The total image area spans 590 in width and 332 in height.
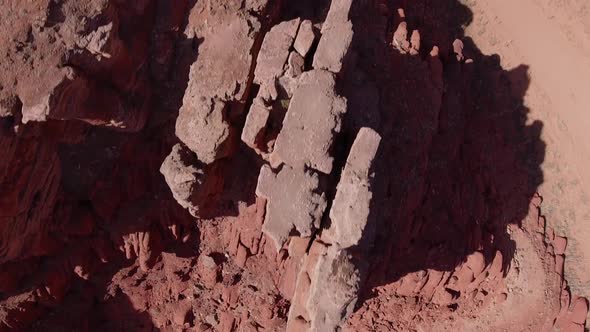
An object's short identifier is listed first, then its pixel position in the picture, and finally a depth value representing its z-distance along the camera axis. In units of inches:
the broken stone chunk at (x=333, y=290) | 222.1
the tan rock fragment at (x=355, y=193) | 214.7
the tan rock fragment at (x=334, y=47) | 226.1
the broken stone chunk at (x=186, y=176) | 233.9
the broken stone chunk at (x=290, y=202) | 218.8
